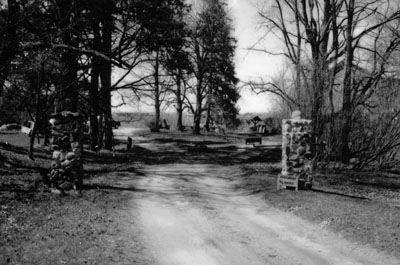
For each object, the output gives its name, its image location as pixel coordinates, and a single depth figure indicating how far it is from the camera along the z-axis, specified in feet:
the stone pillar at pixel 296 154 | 45.16
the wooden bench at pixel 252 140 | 110.67
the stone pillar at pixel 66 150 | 42.14
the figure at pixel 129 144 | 98.58
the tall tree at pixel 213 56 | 140.26
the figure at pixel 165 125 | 187.76
